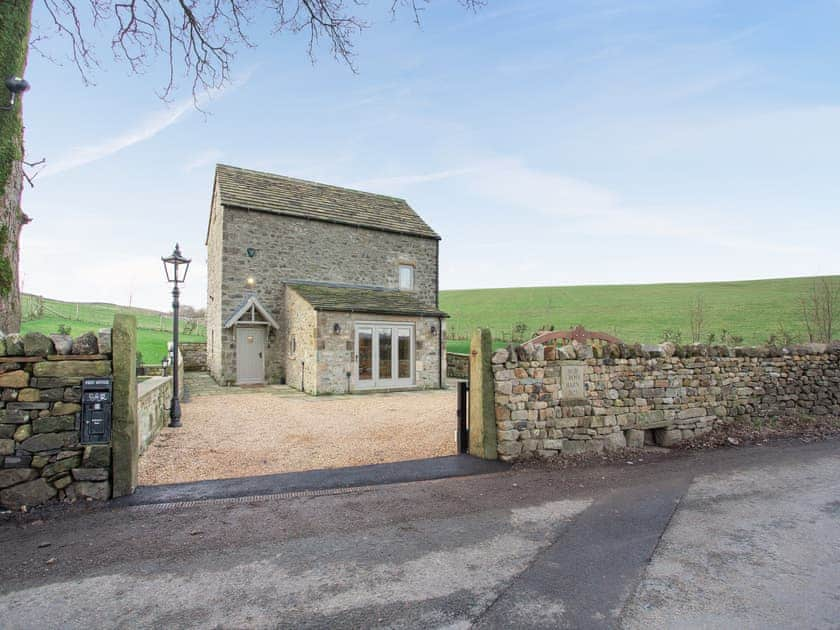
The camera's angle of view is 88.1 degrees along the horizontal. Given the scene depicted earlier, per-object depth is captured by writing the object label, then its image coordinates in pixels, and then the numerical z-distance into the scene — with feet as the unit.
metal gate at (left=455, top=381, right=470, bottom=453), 22.75
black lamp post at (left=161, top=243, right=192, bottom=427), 29.89
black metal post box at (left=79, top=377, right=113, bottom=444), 15.24
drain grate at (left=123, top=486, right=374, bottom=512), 14.94
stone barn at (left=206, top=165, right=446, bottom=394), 49.24
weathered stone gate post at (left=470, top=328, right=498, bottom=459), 21.43
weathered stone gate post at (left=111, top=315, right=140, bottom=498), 15.66
